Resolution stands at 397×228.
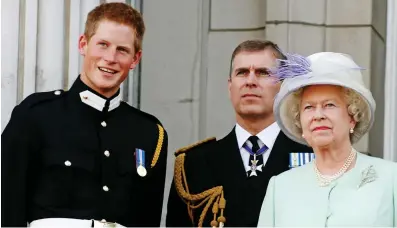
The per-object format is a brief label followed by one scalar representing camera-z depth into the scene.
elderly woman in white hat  10.30
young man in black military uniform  10.91
